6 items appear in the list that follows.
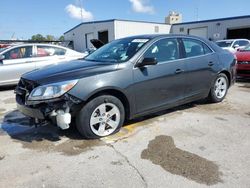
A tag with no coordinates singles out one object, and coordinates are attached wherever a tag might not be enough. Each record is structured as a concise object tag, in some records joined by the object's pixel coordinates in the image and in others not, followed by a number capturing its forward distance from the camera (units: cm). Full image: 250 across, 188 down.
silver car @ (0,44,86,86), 604
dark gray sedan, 274
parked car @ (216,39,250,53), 1143
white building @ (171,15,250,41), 2031
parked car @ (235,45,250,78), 644
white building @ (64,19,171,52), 2341
